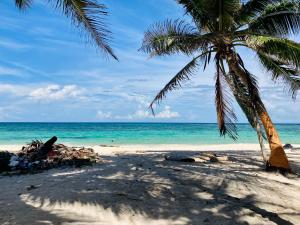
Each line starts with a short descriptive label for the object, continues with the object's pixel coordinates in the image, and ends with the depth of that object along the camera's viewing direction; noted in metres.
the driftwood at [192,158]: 6.67
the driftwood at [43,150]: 6.47
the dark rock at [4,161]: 5.93
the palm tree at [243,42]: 5.81
